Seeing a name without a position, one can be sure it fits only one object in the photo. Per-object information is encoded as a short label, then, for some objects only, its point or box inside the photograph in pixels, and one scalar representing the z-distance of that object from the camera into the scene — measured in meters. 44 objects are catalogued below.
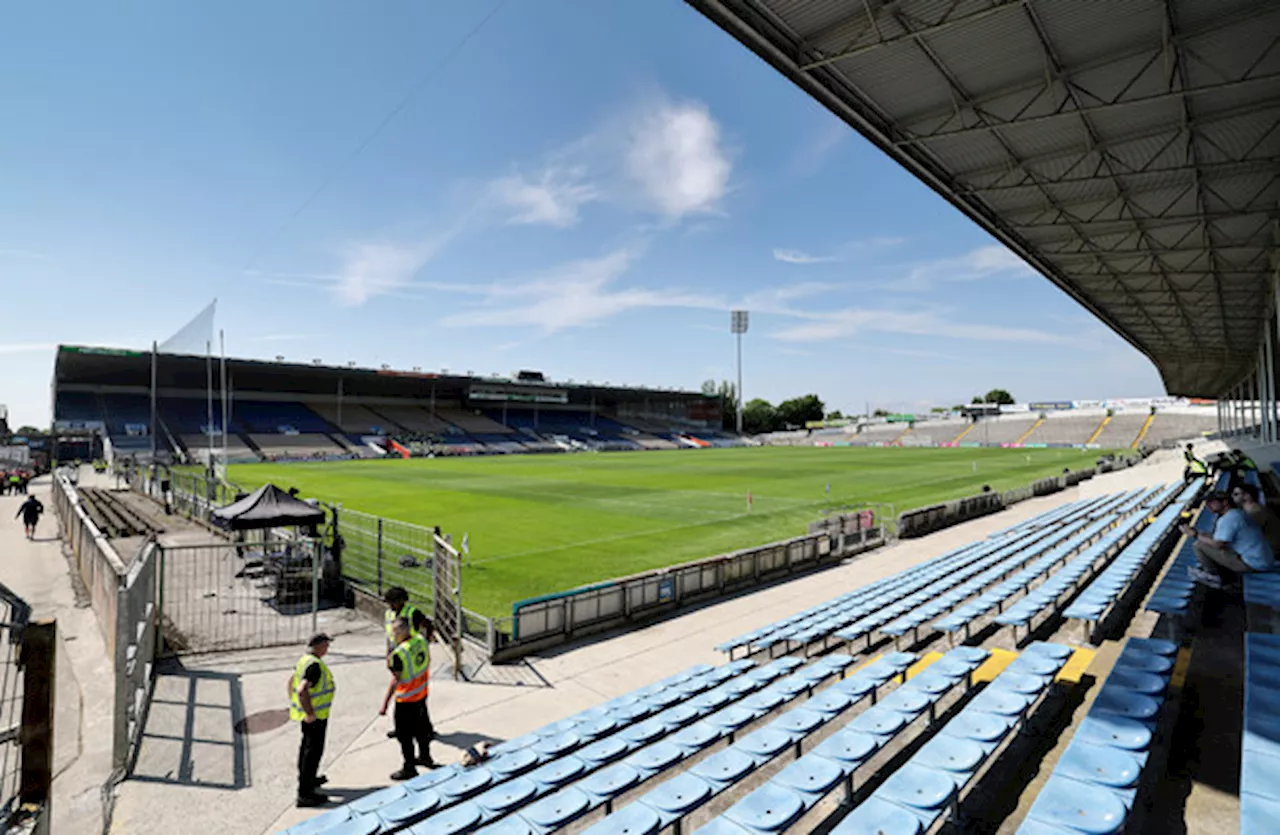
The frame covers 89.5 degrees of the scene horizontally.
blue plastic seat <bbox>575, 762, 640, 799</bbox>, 4.27
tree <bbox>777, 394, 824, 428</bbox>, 152.25
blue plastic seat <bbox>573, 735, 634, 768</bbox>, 5.02
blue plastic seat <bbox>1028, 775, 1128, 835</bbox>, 3.32
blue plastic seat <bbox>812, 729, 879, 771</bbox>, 4.27
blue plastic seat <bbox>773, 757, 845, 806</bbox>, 3.94
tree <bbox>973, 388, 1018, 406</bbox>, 195.38
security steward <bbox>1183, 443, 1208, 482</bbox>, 28.02
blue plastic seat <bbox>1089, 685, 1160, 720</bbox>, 4.53
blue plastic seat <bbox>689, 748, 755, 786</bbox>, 4.23
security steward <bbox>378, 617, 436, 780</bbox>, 5.95
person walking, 21.97
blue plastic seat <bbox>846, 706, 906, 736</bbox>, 4.78
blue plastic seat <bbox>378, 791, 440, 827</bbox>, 4.29
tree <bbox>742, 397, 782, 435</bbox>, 148.12
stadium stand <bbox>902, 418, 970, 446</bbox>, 100.62
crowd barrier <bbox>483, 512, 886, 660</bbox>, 10.00
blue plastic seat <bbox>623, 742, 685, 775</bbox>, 4.64
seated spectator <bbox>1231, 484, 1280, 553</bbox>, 7.70
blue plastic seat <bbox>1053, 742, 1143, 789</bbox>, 3.73
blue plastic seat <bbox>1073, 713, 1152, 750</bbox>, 4.14
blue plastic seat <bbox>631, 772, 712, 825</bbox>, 3.87
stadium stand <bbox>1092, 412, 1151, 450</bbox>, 83.56
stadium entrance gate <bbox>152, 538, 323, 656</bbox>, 10.39
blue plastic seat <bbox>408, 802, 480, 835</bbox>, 4.05
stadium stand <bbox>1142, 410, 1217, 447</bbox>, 84.06
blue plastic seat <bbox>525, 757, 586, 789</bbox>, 4.68
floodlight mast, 130.00
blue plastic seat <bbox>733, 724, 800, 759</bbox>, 4.59
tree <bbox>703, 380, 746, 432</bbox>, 147.00
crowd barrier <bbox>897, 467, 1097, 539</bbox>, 20.64
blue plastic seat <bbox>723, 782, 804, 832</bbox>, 3.56
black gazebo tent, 12.53
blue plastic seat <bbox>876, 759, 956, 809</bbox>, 3.66
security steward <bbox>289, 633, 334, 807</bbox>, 5.62
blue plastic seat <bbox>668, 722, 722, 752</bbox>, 5.00
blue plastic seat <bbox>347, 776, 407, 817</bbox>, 4.46
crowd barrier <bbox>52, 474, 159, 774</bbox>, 6.14
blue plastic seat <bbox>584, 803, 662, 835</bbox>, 3.67
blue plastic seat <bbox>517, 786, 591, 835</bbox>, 3.96
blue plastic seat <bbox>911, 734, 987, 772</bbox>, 4.09
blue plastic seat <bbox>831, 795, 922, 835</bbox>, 3.46
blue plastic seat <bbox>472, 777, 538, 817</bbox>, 4.30
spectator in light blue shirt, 7.37
